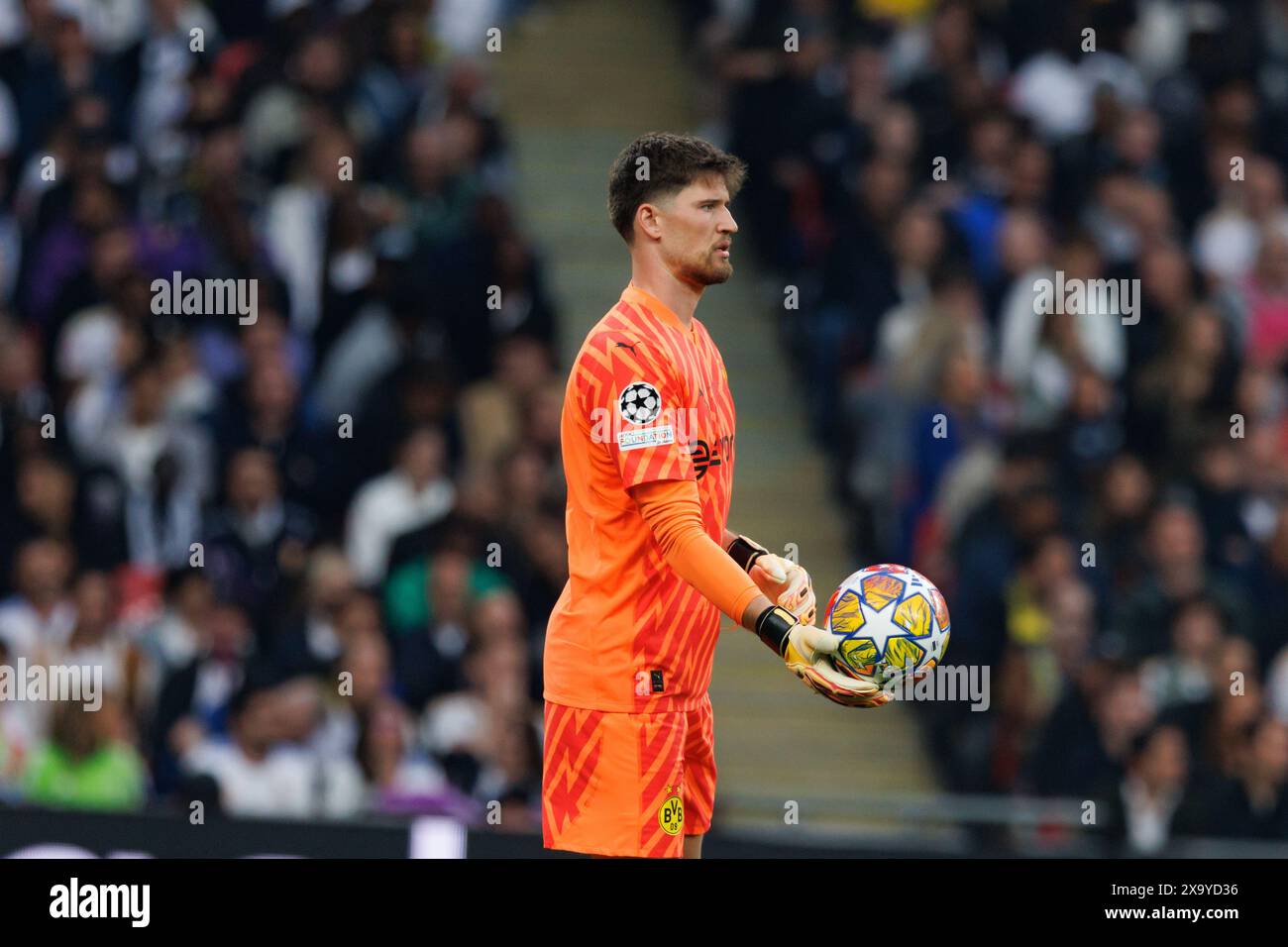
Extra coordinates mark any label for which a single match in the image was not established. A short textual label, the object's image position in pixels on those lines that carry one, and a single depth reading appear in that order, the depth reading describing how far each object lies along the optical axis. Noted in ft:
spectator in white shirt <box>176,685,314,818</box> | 33.01
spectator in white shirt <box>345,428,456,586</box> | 36.47
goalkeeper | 19.10
